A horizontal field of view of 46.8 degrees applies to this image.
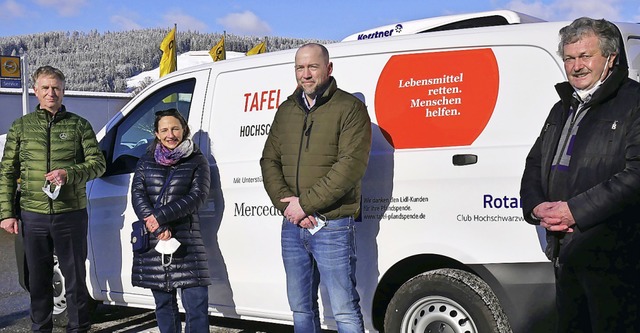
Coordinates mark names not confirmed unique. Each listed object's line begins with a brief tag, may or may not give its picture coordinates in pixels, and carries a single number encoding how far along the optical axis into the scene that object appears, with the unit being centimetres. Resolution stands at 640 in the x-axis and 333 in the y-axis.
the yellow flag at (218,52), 1967
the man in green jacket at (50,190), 457
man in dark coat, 270
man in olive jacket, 349
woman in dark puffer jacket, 418
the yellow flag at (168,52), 1827
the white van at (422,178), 359
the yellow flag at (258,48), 1925
